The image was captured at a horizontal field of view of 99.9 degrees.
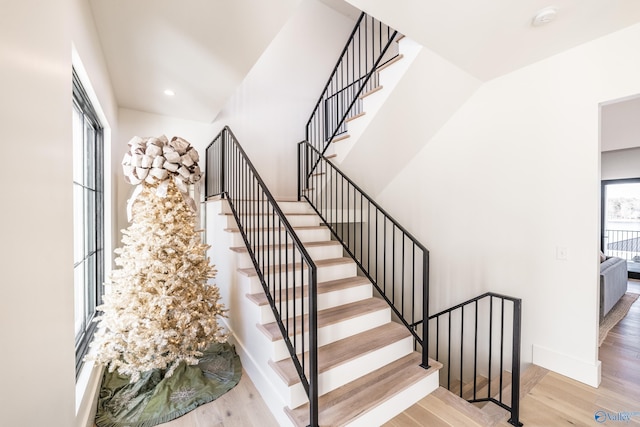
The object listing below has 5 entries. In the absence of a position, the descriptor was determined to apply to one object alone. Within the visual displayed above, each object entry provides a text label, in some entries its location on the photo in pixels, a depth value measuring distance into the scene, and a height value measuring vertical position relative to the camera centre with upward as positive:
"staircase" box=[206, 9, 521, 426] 1.83 -0.96
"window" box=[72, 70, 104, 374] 1.96 -0.03
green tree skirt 1.91 -1.45
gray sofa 3.16 -0.95
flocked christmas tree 2.08 -0.57
